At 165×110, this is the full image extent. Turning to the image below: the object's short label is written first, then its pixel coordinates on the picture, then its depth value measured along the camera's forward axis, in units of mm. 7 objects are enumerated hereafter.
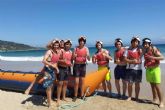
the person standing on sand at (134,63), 2927
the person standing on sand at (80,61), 3020
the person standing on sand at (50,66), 2753
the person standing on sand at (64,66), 2896
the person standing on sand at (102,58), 3154
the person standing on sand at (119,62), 3059
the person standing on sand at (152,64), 2794
